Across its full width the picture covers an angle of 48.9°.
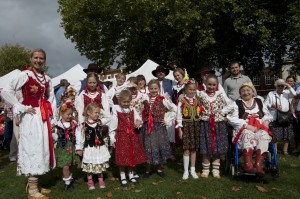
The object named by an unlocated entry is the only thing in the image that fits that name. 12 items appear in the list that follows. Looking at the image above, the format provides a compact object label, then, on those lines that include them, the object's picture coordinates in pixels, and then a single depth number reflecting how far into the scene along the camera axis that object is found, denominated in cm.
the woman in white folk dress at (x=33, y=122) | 507
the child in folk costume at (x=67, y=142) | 561
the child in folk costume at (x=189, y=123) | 611
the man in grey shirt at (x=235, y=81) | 703
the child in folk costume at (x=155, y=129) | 618
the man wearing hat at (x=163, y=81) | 774
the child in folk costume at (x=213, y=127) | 602
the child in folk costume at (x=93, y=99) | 588
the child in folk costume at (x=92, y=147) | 555
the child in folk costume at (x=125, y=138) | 577
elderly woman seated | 558
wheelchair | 572
